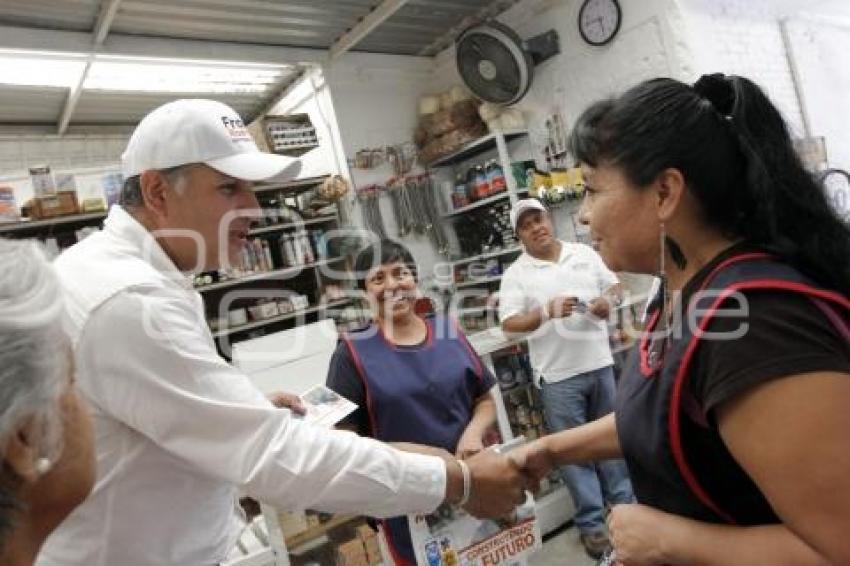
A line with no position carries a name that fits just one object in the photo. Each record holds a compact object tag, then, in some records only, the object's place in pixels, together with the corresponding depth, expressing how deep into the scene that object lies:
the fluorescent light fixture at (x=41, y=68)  4.29
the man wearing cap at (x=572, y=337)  3.55
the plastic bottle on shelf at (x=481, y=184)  5.47
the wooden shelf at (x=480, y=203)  5.29
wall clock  4.81
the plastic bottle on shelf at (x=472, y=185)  5.59
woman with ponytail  0.80
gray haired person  0.65
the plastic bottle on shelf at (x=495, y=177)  5.30
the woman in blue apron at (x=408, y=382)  2.11
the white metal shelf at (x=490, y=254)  5.33
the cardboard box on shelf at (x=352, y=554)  2.88
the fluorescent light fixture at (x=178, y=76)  4.77
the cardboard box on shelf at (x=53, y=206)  4.18
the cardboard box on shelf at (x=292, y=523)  2.68
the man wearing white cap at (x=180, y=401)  1.27
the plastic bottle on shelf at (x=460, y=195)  5.71
